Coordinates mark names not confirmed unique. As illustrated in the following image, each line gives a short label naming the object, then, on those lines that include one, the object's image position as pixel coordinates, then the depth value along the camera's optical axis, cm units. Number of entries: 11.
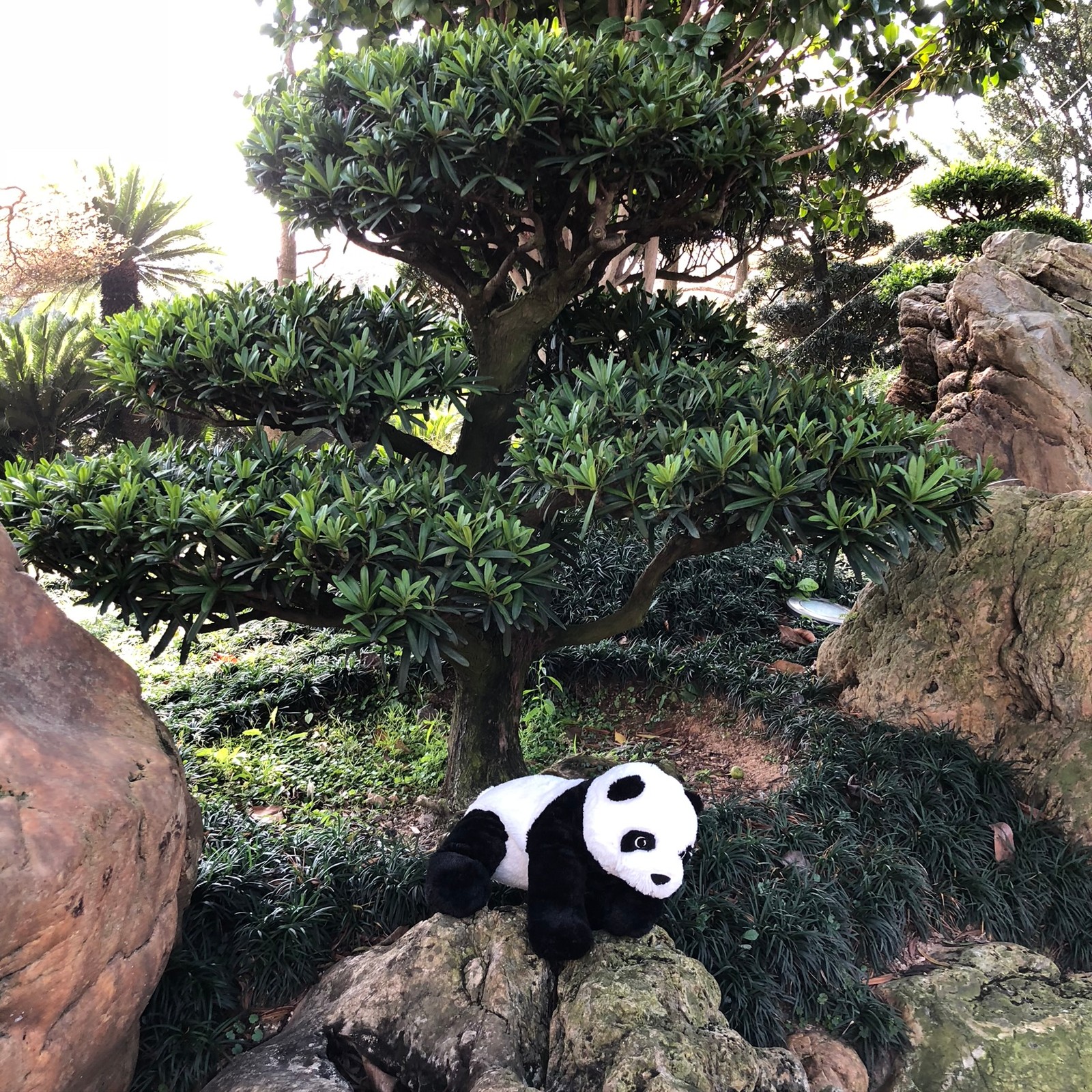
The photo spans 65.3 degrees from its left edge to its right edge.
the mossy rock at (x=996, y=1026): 259
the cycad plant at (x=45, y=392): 928
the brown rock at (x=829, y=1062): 258
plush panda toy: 242
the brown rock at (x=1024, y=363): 455
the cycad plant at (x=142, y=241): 1165
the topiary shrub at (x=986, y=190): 984
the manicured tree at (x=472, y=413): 246
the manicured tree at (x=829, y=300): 1086
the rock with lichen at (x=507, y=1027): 211
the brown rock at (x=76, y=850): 176
